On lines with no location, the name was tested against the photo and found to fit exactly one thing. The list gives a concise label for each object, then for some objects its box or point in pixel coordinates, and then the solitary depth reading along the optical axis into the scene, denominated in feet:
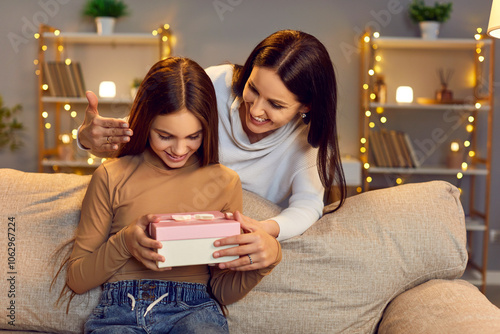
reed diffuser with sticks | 10.65
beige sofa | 4.17
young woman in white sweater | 4.33
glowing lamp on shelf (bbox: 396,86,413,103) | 10.78
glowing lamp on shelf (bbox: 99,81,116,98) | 10.74
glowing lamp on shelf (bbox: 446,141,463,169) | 10.81
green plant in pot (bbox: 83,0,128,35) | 10.89
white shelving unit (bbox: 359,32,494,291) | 11.23
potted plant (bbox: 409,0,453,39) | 10.62
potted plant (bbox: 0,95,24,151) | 11.40
